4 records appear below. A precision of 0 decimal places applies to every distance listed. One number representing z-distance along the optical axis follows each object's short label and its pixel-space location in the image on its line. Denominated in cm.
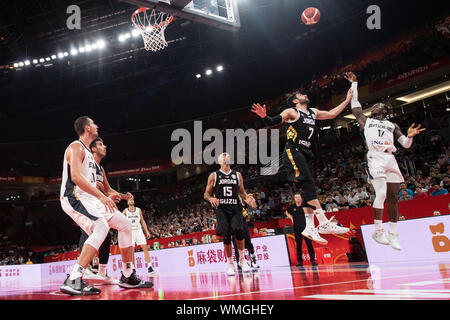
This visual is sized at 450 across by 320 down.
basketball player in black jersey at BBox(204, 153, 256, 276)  674
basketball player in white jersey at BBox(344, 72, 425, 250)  569
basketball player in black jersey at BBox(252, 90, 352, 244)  519
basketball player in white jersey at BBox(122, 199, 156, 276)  944
